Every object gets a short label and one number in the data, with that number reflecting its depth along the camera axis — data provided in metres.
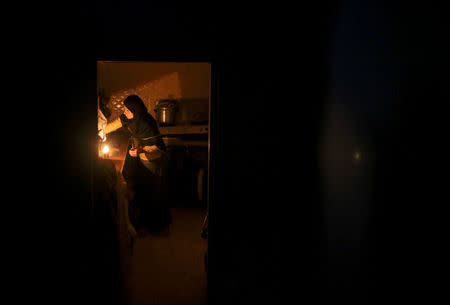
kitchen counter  5.31
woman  4.11
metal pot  5.43
